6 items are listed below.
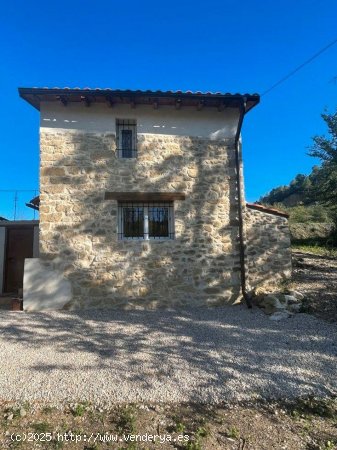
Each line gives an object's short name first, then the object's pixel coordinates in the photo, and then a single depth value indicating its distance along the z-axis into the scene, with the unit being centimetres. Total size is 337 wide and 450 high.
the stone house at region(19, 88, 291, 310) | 708
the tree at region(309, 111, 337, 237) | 1292
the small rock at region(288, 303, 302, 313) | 640
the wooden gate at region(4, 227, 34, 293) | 955
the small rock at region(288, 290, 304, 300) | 683
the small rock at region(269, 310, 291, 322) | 606
